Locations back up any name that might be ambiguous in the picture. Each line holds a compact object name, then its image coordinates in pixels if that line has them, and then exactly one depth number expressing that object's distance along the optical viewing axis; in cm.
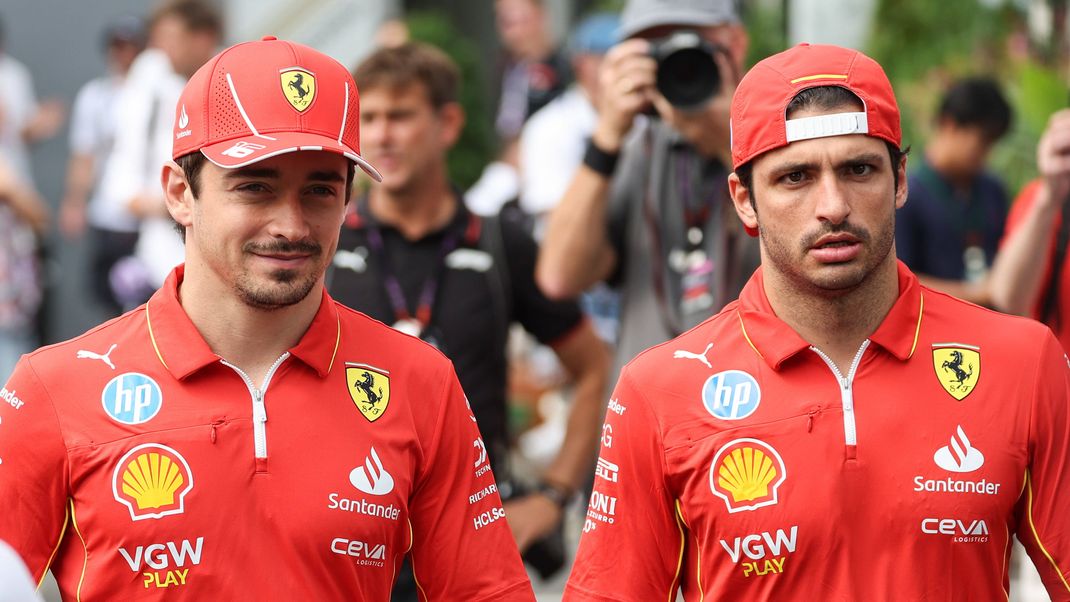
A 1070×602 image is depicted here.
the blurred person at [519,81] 2439
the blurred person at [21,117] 2556
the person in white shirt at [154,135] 1834
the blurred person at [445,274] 1127
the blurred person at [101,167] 1980
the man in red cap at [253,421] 739
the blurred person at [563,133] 2108
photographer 1059
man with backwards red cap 750
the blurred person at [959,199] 1584
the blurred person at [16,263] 2172
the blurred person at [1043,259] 1107
